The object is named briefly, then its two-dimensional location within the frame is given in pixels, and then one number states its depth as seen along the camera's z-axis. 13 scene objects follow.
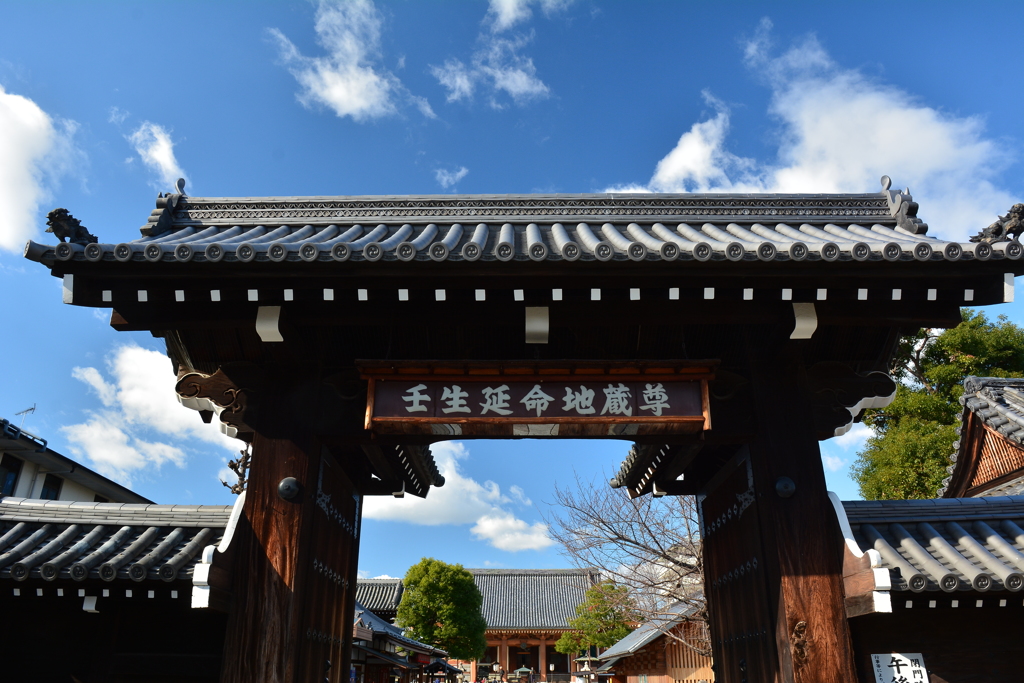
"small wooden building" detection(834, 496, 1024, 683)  5.60
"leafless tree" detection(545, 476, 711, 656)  16.92
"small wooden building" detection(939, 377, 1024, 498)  13.83
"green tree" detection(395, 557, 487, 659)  33.59
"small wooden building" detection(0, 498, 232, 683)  5.94
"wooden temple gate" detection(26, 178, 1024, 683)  5.69
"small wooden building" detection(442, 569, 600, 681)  49.36
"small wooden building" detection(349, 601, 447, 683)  18.92
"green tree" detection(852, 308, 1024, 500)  20.88
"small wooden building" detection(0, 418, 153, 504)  24.19
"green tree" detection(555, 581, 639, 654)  21.59
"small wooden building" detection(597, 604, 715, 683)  18.59
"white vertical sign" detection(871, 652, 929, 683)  6.11
